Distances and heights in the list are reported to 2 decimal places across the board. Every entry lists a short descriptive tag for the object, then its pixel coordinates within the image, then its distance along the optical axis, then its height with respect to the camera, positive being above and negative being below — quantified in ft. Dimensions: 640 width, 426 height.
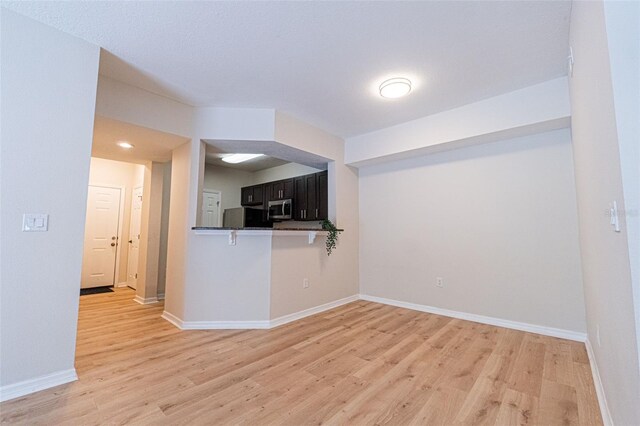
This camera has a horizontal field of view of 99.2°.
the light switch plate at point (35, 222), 6.01 +0.13
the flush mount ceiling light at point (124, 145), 11.07 +3.47
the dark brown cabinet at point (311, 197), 15.06 +1.88
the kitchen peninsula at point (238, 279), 10.32 -1.93
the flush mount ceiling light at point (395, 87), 8.86 +4.76
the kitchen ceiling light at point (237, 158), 15.43 +4.18
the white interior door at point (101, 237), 17.12 -0.56
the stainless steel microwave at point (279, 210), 16.67 +1.24
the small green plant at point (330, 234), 12.76 -0.20
